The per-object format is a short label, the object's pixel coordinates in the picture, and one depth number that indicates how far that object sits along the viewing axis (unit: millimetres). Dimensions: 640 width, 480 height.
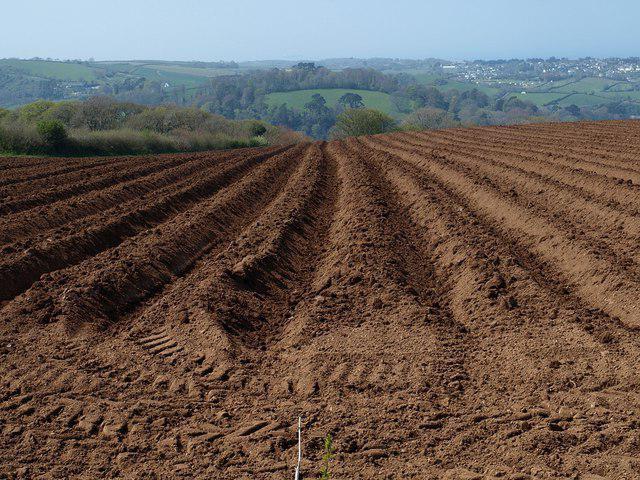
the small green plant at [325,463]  4175
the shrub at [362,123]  72875
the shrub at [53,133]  36062
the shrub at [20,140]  35562
